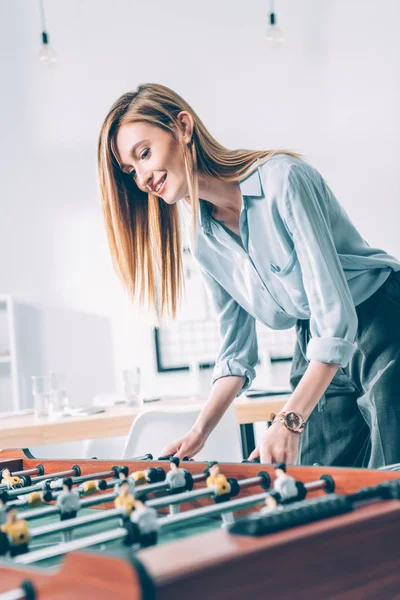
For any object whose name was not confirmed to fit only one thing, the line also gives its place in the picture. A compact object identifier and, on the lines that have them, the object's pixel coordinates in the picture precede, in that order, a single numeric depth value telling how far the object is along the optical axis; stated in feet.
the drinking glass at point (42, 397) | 10.37
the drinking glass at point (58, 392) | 10.57
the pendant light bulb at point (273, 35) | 13.55
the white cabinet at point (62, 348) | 15.37
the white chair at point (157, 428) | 7.70
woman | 4.38
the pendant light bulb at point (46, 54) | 13.21
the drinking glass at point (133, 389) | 11.09
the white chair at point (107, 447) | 8.89
